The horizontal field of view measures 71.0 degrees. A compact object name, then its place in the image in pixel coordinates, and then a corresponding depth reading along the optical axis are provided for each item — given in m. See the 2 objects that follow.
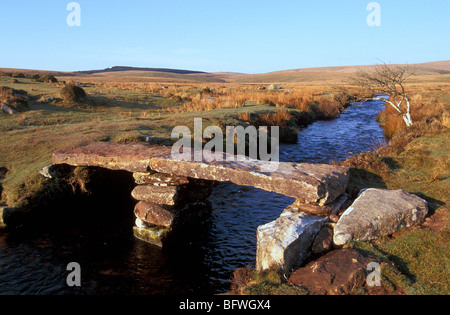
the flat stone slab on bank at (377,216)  6.52
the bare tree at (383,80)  16.50
